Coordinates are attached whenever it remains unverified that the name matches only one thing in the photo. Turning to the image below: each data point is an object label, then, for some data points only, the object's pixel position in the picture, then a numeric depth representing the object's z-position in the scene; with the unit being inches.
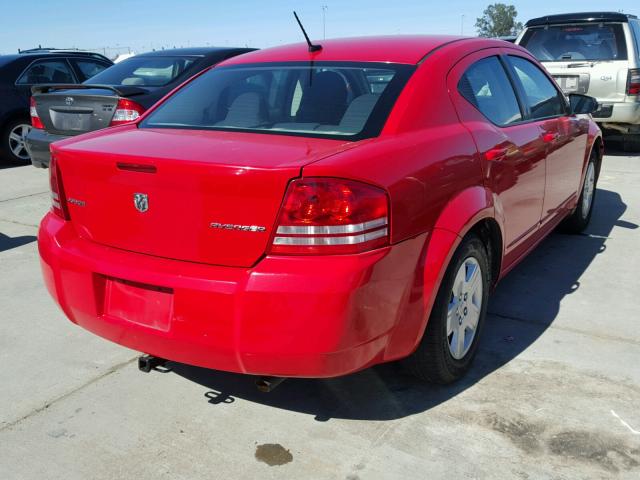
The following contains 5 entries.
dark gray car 270.4
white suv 349.4
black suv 370.9
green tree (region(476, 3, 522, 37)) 3900.1
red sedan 94.8
